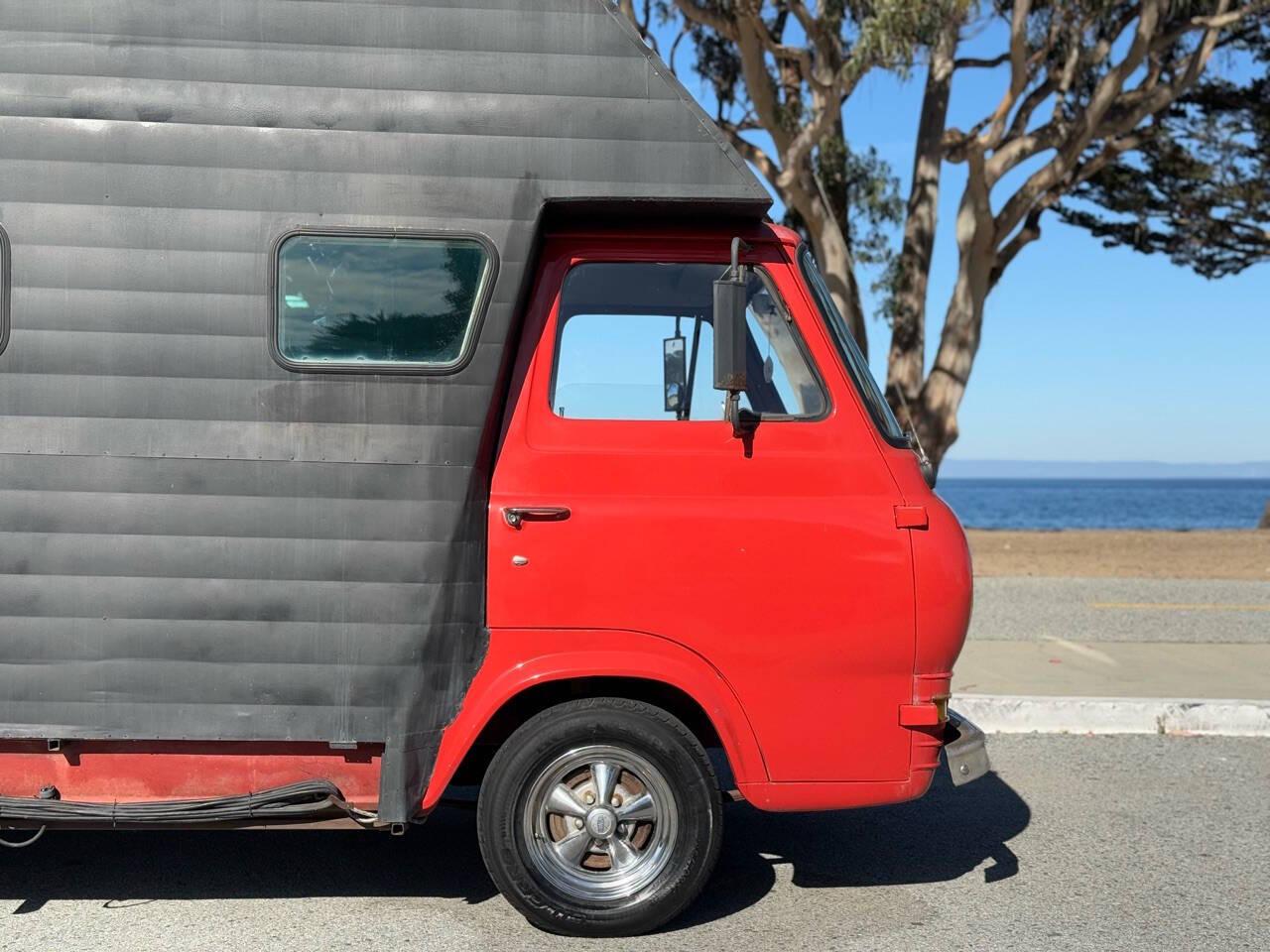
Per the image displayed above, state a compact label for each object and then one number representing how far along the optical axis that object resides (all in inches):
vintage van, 163.8
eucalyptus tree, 512.7
